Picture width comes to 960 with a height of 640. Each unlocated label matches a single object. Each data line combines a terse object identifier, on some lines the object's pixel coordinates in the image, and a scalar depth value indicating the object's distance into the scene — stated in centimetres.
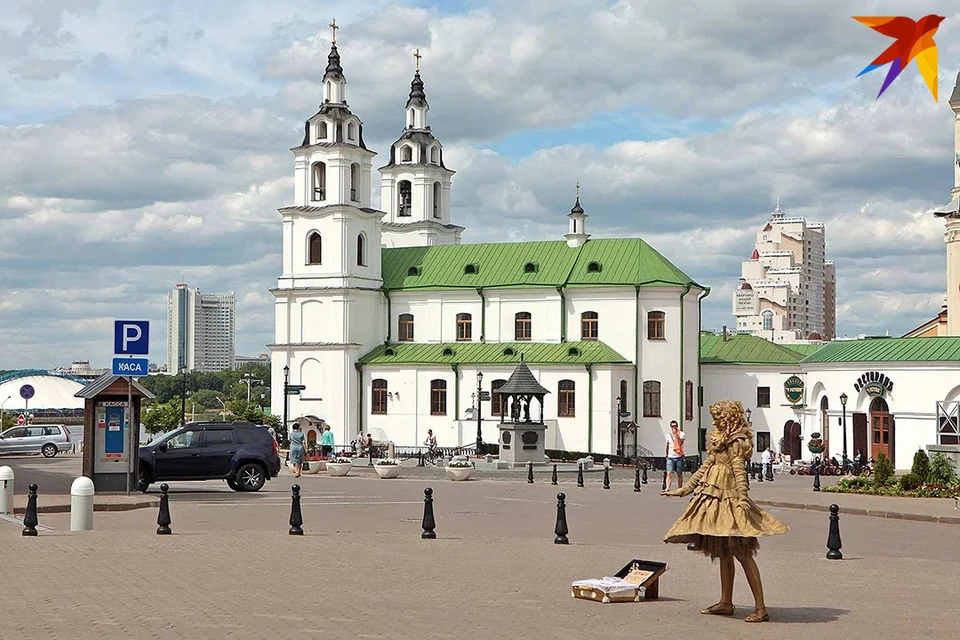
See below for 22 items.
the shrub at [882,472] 3134
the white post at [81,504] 1903
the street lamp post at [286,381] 6247
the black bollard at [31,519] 1847
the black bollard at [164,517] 1891
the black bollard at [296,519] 1927
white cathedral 6531
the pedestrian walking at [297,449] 3838
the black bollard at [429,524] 1883
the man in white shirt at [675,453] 3048
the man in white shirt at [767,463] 4341
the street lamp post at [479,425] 5961
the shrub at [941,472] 3064
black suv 2969
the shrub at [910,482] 3017
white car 5319
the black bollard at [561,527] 1842
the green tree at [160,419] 10088
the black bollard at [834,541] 1708
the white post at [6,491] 2216
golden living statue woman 1122
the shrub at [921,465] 3091
